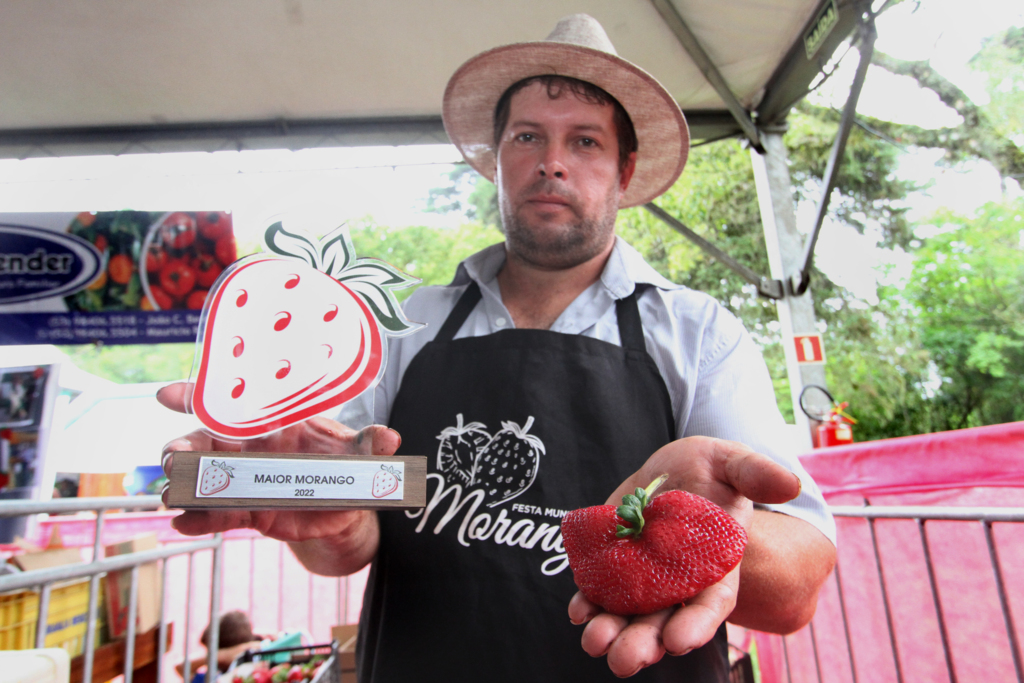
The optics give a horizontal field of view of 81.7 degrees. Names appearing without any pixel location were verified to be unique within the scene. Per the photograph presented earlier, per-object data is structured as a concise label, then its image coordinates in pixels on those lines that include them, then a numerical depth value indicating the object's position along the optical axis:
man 0.99
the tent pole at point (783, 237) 4.97
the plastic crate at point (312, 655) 2.38
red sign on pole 4.84
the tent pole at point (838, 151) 3.84
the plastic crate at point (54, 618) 1.69
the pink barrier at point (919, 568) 1.56
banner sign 1.74
